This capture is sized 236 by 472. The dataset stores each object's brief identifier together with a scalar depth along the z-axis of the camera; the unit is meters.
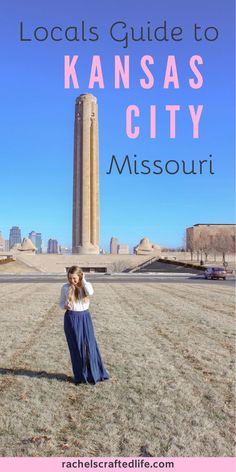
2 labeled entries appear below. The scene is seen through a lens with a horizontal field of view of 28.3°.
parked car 33.68
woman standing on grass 6.42
